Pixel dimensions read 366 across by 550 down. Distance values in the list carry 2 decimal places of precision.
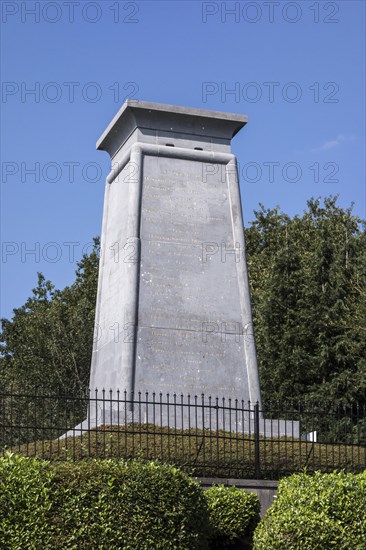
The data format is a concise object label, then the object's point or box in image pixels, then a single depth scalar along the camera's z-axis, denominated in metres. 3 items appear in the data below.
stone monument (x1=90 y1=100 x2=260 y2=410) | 17.50
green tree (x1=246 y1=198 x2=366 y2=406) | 33.16
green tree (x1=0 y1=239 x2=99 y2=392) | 35.44
